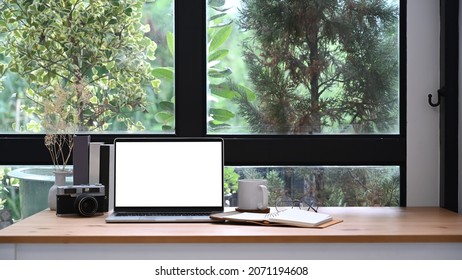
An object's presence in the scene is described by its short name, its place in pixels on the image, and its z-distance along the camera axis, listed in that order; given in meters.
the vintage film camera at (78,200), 2.48
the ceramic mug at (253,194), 2.57
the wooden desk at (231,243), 2.10
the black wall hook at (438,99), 2.83
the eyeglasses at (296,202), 2.85
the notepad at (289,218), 2.26
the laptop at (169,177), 2.51
